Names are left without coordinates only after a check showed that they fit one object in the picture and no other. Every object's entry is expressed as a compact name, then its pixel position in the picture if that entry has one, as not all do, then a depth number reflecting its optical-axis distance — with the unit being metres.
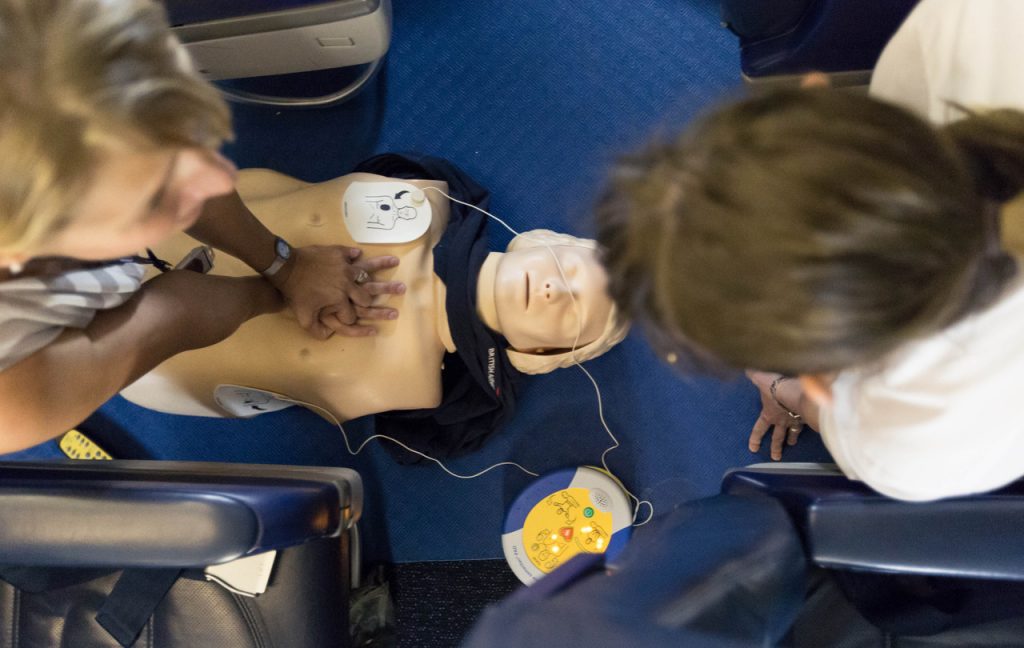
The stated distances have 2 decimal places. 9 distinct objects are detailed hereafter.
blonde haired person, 0.60
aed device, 1.44
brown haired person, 0.55
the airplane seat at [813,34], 1.02
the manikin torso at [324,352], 1.23
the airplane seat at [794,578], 0.61
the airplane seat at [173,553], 0.88
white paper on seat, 1.07
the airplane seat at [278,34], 1.14
